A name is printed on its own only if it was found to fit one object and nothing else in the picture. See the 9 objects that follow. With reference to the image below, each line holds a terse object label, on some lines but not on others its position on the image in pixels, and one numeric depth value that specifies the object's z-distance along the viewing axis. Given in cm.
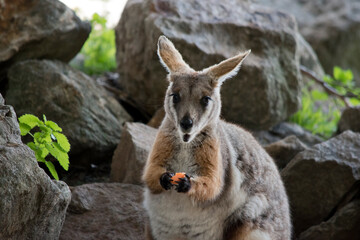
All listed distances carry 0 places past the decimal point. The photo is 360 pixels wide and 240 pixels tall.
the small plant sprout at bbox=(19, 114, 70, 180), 917
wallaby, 882
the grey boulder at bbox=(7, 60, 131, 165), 1236
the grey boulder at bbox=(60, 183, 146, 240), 1009
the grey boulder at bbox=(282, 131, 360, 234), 1167
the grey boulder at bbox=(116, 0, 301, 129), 1418
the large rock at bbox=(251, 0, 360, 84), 2644
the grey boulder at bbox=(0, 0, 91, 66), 1242
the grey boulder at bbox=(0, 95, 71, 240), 731
